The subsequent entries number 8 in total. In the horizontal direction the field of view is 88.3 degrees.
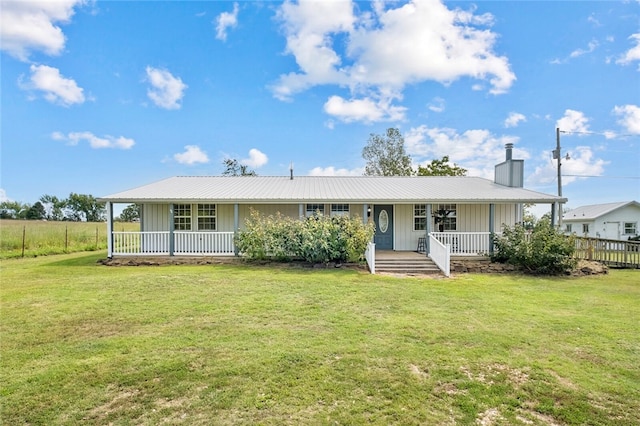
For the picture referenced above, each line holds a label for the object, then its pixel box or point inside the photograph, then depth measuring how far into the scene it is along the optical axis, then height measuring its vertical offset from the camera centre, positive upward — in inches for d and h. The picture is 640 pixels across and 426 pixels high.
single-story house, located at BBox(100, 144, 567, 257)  506.3 +18.4
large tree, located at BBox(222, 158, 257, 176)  1469.0 +235.0
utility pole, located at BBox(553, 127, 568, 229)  761.6 +149.4
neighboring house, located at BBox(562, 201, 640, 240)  1117.7 -10.5
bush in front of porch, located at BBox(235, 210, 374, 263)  458.0 -28.5
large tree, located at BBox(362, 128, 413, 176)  1176.2 +230.2
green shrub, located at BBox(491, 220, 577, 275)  439.8 -43.0
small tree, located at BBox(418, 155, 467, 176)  1114.1 +168.6
